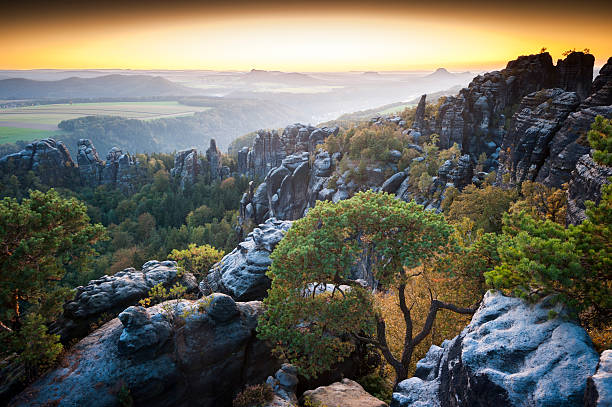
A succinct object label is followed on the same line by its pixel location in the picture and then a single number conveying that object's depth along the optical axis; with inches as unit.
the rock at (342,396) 669.9
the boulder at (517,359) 345.4
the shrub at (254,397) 639.8
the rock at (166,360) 665.6
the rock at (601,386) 284.7
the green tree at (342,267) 673.0
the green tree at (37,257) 652.7
